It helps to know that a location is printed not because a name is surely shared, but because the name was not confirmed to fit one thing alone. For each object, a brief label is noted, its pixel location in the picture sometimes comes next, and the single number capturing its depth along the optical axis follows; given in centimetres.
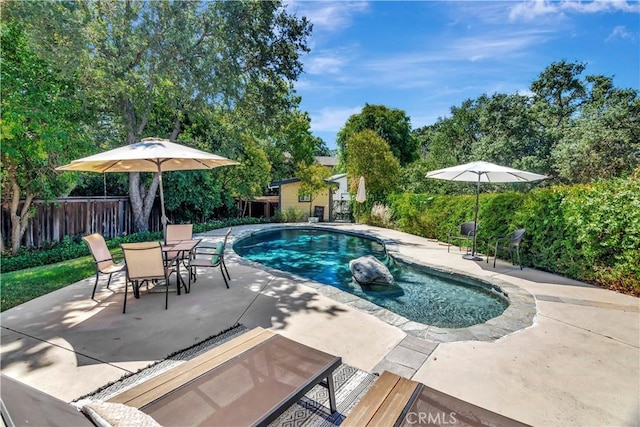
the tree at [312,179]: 1675
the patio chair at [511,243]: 675
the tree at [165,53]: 848
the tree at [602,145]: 1525
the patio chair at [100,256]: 457
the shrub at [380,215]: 1432
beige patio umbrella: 451
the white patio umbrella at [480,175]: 738
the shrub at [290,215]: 1714
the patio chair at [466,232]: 855
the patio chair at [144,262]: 419
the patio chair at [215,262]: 512
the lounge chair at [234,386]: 165
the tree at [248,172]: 1498
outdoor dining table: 486
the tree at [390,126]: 2753
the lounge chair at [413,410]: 159
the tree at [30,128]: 696
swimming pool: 512
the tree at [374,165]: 1521
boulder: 660
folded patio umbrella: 1516
